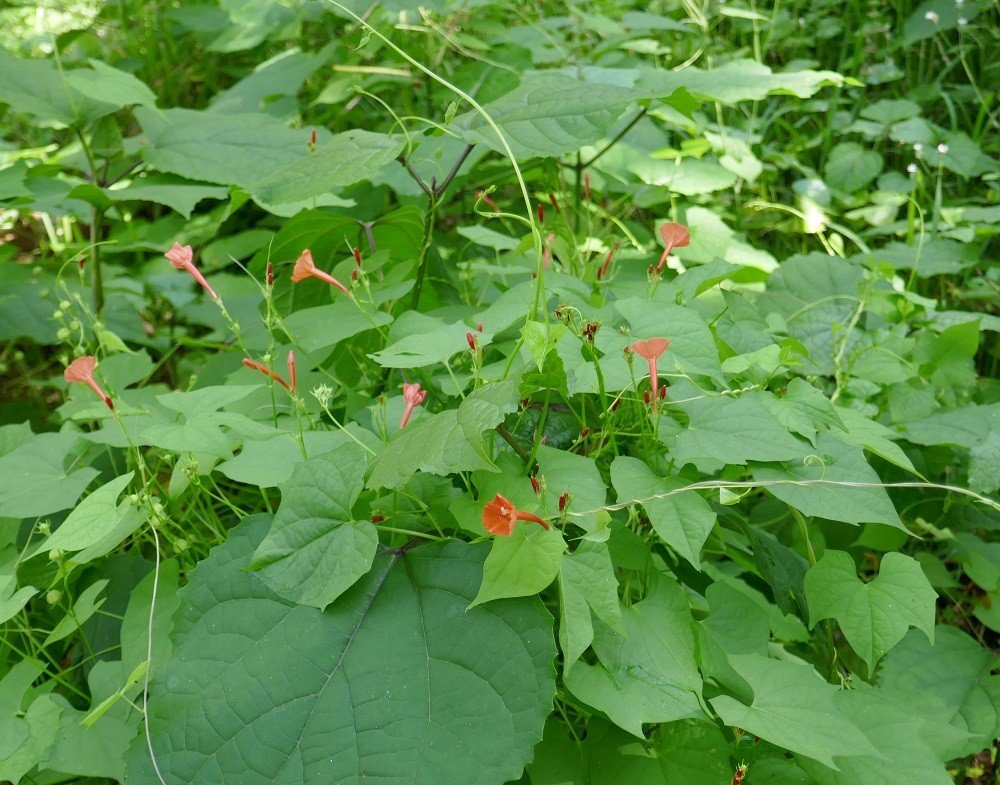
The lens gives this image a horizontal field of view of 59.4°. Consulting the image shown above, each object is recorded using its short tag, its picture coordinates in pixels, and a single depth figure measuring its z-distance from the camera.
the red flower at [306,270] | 1.14
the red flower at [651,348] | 0.92
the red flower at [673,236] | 1.21
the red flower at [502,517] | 0.82
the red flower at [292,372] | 1.03
